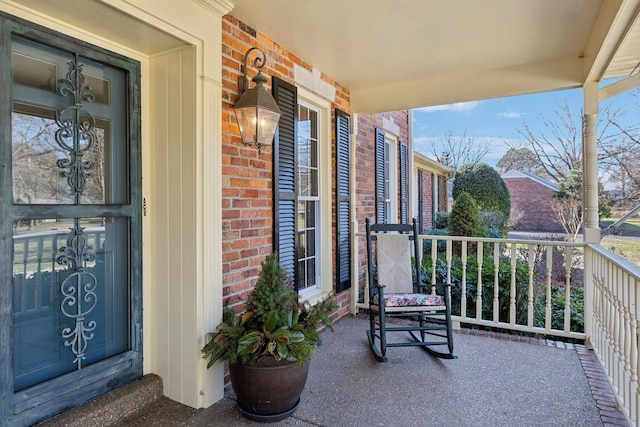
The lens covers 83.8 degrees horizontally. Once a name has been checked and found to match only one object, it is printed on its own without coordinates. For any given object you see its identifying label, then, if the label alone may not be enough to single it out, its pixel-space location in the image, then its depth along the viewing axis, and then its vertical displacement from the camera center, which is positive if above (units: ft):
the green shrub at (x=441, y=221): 31.27 -1.00
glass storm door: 5.42 -0.17
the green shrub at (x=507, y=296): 14.11 -3.68
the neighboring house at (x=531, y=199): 36.55 +1.09
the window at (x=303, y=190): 9.69 +0.64
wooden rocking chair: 9.51 -2.43
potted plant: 6.50 -2.61
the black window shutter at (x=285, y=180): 9.36 +0.84
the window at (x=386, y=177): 16.66 +1.63
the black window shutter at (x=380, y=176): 16.43 +1.61
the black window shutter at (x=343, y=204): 12.49 +0.23
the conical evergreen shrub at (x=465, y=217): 22.54 -0.48
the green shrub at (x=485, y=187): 31.55 +2.01
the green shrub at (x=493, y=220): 29.01 -0.87
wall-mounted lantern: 7.63 +2.16
